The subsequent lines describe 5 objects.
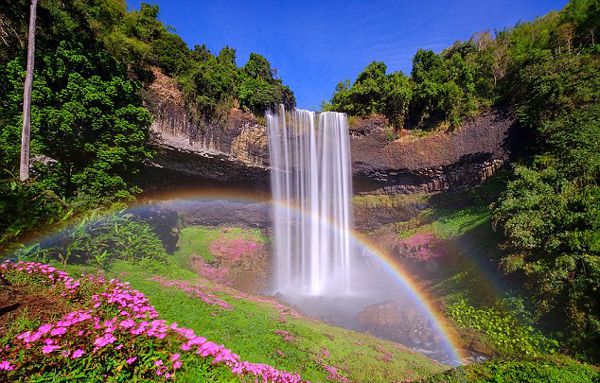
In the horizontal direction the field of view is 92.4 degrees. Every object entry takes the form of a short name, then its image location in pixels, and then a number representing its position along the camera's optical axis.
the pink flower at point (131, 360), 3.31
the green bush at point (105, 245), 9.35
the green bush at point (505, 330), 9.90
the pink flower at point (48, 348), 3.11
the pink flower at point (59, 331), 3.35
